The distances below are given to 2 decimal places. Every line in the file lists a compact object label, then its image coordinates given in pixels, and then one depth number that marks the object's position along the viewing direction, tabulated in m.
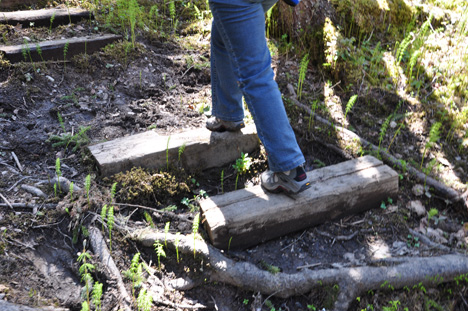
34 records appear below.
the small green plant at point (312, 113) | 4.06
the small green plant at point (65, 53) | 4.48
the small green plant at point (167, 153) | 3.41
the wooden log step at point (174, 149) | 3.32
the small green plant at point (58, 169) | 2.91
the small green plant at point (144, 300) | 2.29
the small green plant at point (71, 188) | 2.91
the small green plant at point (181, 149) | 3.45
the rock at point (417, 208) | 3.44
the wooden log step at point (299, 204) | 2.92
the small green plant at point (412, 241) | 3.16
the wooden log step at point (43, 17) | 5.01
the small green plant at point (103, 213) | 2.71
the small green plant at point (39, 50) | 4.40
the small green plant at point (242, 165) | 3.59
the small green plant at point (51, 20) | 4.93
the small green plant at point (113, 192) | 2.97
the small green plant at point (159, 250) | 2.63
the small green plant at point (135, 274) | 2.52
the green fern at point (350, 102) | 3.65
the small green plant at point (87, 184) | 2.88
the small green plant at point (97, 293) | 2.25
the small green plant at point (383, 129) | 3.74
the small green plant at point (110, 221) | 2.64
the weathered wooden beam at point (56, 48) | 4.36
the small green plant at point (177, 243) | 2.79
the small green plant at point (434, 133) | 3.44
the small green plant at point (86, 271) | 2.43
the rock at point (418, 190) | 3.57
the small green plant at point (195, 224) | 2.66
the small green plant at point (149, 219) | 3.02
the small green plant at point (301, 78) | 4.15
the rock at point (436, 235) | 3.23
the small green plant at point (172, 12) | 5.20
